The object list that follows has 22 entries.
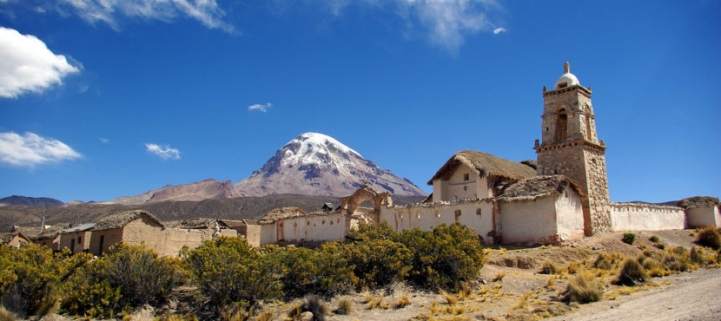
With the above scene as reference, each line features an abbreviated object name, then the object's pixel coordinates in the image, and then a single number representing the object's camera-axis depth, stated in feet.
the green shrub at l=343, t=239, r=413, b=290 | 49.37
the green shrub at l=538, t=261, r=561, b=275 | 58.08
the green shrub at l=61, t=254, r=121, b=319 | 39.58
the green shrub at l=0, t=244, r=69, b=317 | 38.58
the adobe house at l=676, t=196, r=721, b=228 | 105.91
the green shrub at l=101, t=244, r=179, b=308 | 42.27
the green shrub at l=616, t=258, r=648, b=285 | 49.84
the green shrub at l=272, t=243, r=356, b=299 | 46.29
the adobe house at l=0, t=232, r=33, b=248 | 113.51
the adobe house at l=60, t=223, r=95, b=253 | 88.38
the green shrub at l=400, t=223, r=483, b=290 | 50.15
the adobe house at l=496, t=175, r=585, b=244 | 70.49
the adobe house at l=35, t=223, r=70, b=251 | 107.24
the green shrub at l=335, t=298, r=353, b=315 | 43.16
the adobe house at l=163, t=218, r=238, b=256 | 85.05
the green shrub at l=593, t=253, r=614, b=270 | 59.67
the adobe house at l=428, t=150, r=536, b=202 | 90.74
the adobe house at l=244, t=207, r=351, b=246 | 95.33
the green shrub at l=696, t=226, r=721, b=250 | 81.97
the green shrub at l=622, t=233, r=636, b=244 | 76.54
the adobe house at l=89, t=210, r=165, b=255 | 80.69
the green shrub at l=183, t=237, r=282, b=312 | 41.83
